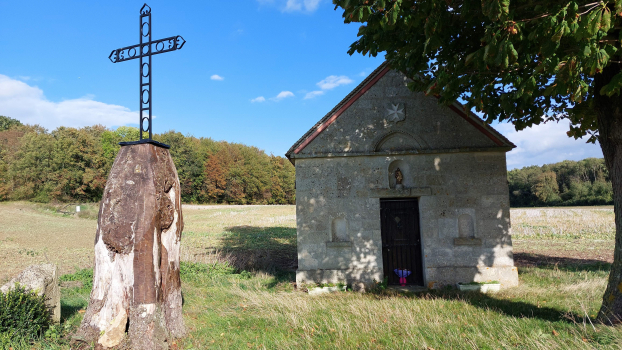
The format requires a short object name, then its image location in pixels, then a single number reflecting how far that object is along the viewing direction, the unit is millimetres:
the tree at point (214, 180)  56094
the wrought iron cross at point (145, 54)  5250
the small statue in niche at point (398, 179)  9482
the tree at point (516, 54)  4133
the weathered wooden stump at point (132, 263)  5012
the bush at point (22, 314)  4977
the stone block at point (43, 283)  5734
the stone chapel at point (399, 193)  9195
